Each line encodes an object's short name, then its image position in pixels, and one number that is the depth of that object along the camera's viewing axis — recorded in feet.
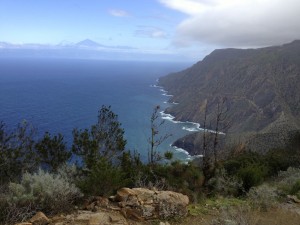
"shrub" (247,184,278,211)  23.87
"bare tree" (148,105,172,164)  44.40
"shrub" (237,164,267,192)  33.67
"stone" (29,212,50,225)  17.65
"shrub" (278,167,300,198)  28.73
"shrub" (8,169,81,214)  19.98
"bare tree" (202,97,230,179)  37.38
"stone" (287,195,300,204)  26.24
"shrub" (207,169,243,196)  30.48
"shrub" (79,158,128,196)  23.33
